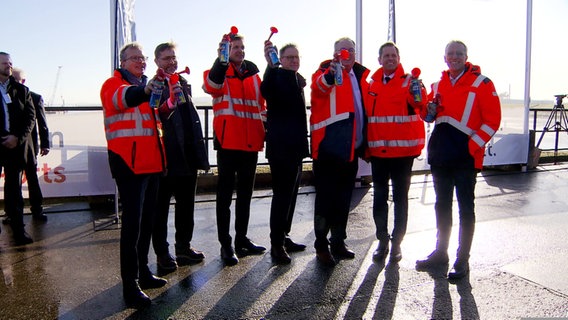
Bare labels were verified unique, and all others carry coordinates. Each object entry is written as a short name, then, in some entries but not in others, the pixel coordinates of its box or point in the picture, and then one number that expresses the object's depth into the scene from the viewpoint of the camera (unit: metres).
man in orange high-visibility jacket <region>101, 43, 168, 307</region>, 3.25
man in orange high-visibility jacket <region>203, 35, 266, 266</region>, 4.09
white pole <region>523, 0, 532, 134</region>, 9.21
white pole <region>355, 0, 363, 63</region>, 7.56
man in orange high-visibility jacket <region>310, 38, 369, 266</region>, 3.96
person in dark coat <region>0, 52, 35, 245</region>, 4.99
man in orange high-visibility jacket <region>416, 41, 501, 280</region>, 3.83
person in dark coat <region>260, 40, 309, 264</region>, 3.98
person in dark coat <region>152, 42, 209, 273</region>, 3.80
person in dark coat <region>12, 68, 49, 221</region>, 5.88
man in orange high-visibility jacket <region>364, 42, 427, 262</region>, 4.10
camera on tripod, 11.26
